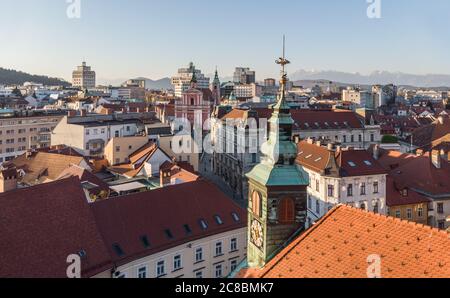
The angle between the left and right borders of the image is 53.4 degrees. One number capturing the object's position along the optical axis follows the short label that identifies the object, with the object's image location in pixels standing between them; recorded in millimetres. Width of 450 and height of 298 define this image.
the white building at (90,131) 66750
